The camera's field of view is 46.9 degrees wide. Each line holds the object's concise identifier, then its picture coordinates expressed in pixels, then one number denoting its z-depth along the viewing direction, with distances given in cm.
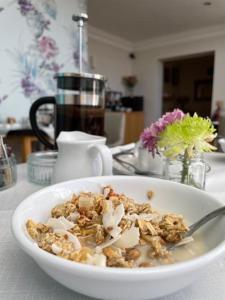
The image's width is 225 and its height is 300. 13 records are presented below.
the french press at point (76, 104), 68
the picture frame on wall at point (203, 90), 575
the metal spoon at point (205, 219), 33
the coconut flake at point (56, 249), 26
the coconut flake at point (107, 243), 28
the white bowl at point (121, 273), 21
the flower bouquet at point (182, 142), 47
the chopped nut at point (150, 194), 44
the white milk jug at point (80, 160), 49
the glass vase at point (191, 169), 51
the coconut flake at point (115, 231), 29
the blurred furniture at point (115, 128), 218
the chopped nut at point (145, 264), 25
